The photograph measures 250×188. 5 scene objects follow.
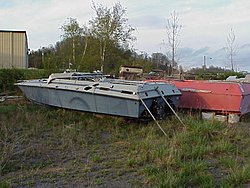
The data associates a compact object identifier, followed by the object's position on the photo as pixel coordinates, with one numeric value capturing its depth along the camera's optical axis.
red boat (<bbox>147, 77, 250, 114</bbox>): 9.37
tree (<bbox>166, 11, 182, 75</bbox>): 15.95
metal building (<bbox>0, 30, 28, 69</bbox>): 23.12
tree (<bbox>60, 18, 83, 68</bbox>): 21.69
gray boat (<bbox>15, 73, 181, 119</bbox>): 7.70
